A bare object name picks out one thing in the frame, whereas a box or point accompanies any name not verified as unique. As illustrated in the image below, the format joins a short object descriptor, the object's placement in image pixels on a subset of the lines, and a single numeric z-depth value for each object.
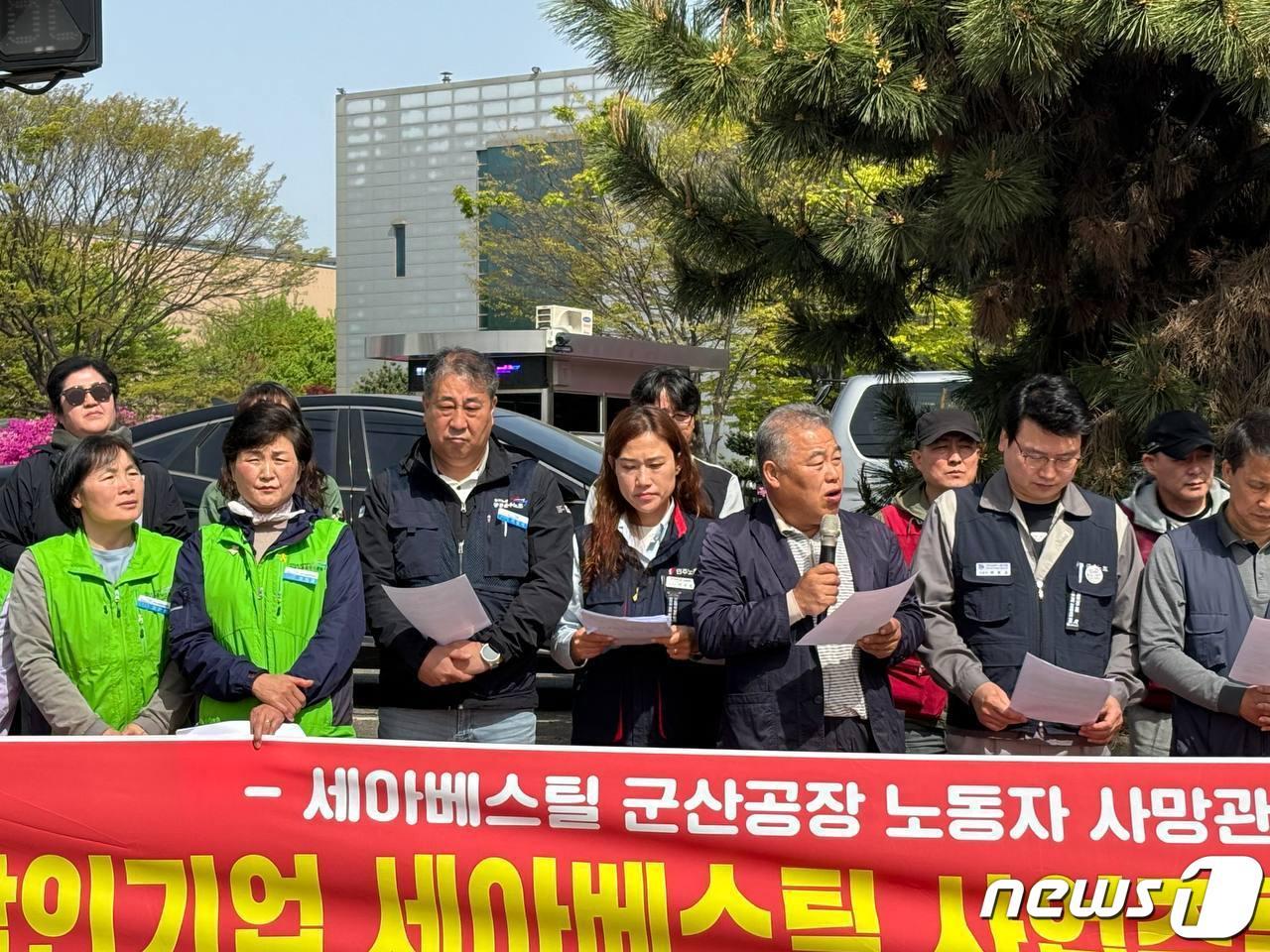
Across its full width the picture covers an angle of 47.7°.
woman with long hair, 4.23
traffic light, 6.53
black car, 8.09
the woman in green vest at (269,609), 4.10
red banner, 3.47
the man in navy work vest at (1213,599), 3.94
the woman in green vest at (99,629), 4.28
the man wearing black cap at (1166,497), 4.55
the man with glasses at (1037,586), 4.05
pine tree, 5.88
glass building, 47.53
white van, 8.76
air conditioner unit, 17.89
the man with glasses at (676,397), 5.31
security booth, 17.19
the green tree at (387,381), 37.28
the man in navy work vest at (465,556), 4.32
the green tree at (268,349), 44.94
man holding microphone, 3.90
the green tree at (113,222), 28.66
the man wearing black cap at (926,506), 4.86
